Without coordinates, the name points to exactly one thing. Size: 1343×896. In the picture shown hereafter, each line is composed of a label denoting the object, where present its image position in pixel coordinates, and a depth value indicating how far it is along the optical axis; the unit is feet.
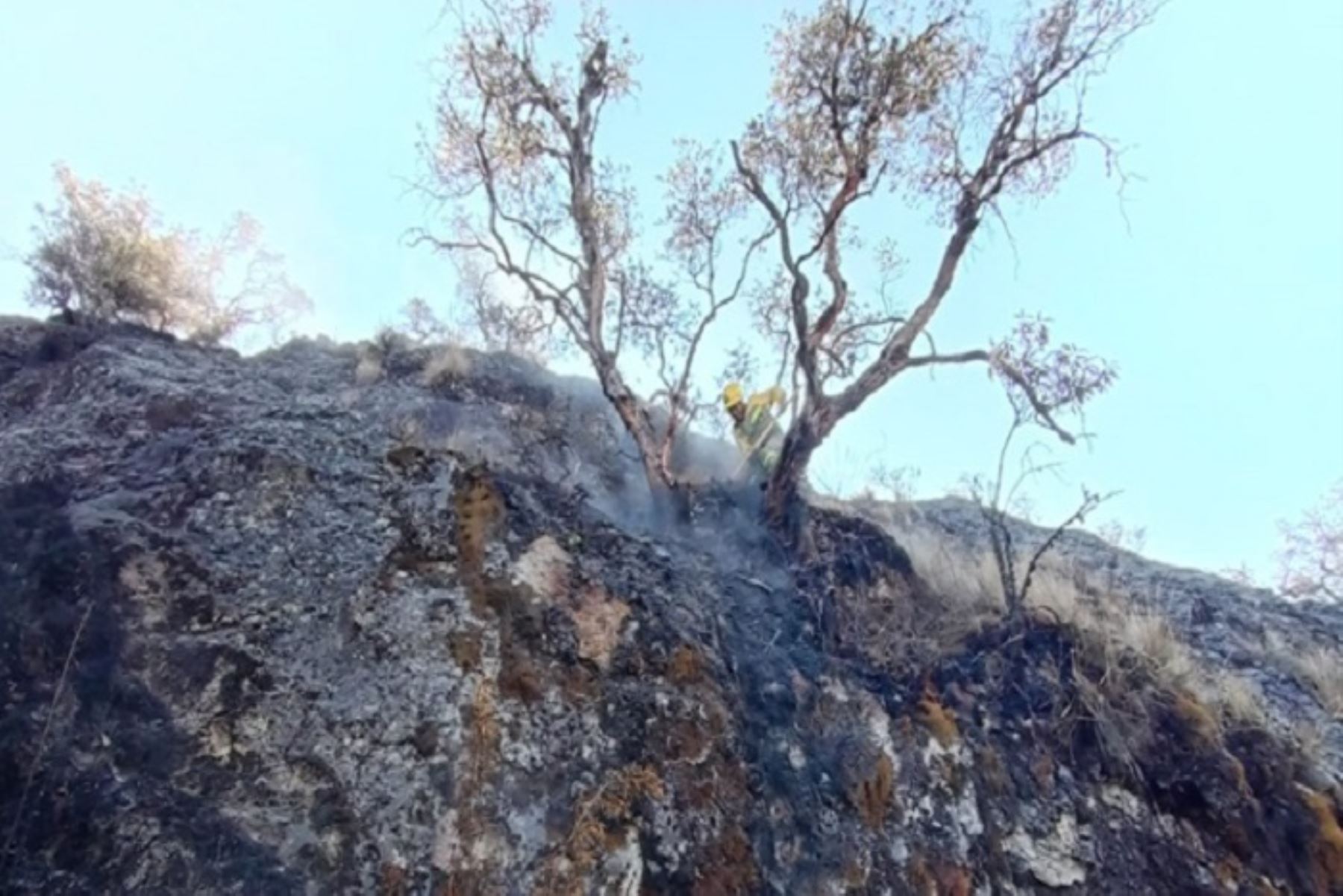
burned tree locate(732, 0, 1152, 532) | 26.81
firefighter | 35.29
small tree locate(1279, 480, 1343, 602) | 40.49
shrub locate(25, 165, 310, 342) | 30.19
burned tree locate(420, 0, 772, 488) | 30.58
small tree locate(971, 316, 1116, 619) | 26.18
